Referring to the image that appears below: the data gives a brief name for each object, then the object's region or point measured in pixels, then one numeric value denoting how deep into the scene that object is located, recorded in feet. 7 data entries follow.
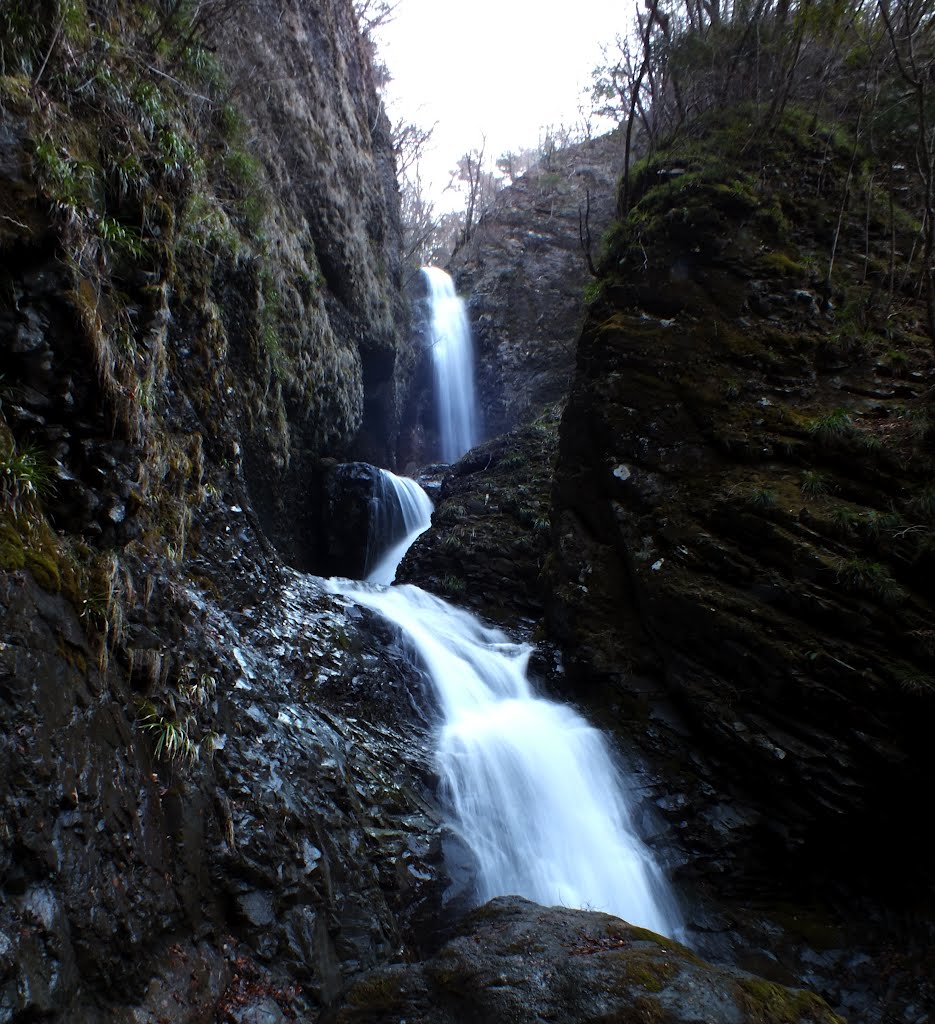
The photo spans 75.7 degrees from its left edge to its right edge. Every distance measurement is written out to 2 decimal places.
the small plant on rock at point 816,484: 23.75
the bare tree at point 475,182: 85.15
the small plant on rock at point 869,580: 20.88
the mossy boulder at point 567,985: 10.16
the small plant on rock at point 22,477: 10.86
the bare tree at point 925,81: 23.13
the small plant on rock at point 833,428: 24.09
